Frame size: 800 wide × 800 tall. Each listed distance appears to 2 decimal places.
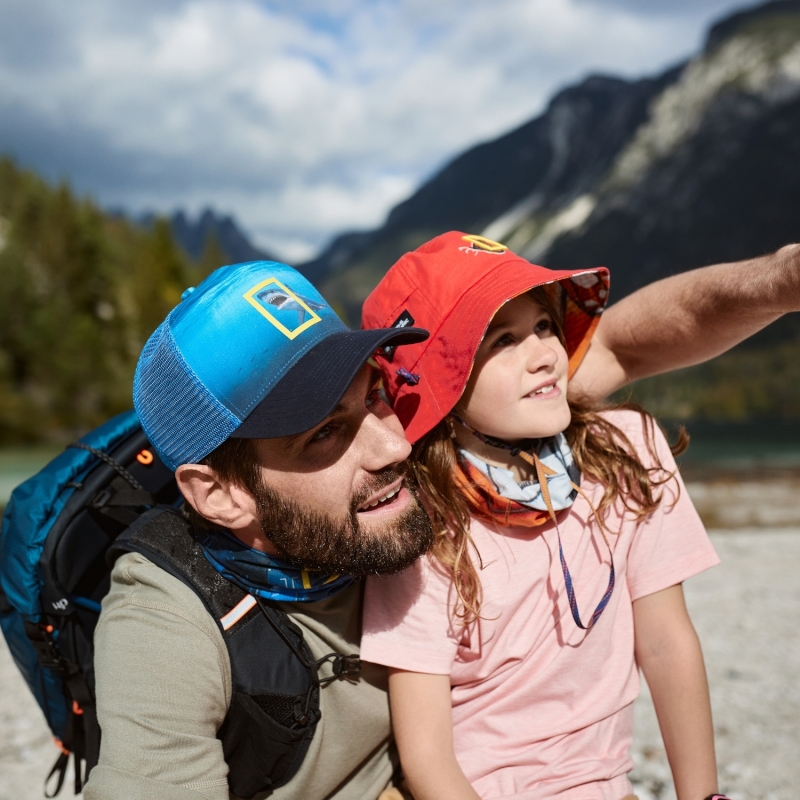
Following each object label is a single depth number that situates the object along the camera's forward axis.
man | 0.78
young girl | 0.89
